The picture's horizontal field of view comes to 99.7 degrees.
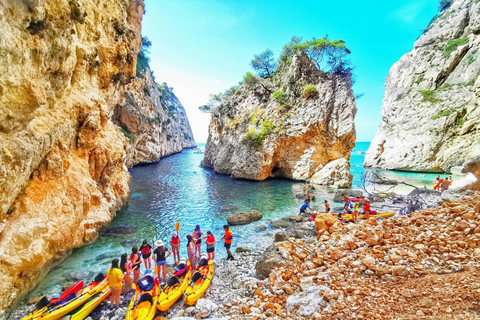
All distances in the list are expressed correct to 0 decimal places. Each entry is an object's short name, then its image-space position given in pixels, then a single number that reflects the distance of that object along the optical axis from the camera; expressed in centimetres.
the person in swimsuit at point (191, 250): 869
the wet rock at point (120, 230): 1220
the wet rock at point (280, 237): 862
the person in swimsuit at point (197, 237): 962
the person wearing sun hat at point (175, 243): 935
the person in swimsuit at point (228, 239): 948
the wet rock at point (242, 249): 1032
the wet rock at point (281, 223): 1334
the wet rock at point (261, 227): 1338
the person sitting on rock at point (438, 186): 1963
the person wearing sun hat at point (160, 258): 803
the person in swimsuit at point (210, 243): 941
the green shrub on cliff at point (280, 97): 3241
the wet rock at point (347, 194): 1994
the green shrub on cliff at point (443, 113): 3400
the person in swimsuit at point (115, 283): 639
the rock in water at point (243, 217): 1431
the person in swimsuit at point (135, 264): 786
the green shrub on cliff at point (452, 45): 3558
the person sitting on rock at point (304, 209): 1441
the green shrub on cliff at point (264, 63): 3953
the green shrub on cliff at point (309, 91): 3019
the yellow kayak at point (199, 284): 609
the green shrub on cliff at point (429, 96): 3794
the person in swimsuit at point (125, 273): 721
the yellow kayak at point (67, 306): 560
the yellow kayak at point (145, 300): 548
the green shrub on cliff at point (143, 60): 3714
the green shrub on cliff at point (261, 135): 3071
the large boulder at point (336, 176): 2641
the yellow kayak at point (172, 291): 598
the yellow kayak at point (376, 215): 1226
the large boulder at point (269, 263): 591
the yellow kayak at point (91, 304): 586
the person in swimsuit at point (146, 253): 855
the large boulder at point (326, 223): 687
